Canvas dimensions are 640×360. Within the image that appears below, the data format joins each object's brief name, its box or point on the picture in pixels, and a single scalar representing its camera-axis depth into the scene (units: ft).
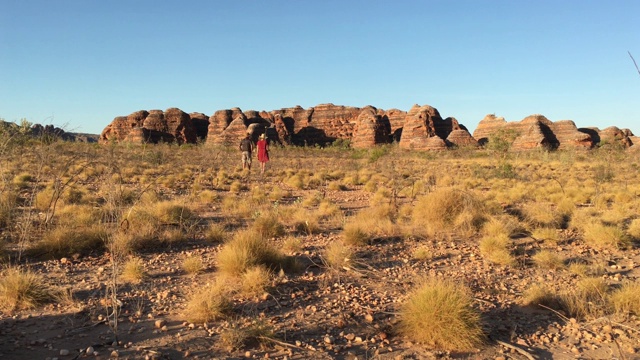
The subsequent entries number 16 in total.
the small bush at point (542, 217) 22.65
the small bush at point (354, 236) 18.21
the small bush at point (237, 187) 36.32
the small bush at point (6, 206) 19.86
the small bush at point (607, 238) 19.02
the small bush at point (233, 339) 9.27
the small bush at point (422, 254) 16.67
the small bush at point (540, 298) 12.16
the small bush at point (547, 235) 19.36
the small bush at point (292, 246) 17.20
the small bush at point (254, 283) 12.27
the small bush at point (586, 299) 11.45
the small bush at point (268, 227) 19.44
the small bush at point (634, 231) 20.53
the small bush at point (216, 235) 18.61
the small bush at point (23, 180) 34.17
